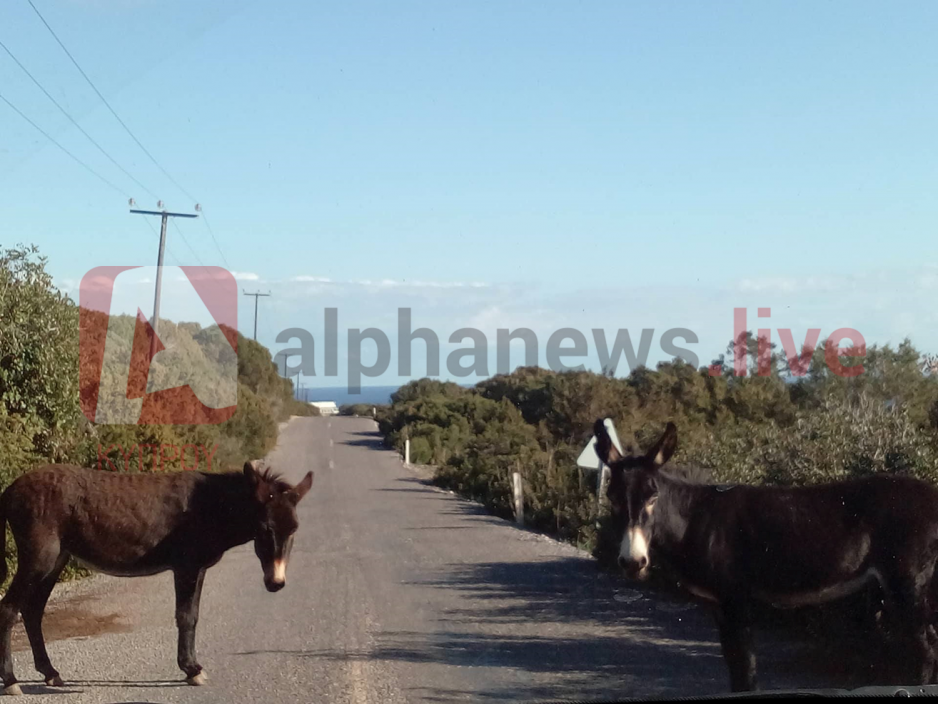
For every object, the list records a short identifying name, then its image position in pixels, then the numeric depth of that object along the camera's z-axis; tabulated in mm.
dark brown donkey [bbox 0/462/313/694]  6715
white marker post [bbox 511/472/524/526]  17814
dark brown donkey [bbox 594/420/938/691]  5641
